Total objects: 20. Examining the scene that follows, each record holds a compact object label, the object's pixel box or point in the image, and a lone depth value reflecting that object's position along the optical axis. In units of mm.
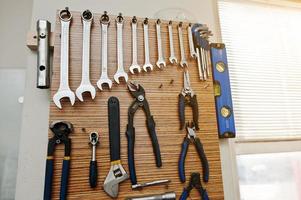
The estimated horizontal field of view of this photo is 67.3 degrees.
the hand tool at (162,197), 694
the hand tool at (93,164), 667
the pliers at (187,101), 787
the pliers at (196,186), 730
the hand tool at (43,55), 724
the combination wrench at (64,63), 706
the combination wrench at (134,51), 793
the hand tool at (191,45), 865
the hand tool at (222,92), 860
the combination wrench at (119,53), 769
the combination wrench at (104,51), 749
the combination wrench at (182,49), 849
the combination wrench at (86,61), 725
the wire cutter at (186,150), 740
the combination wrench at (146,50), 810
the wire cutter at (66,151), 641
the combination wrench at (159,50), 827
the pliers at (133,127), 702
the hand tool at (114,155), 677
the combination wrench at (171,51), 843
